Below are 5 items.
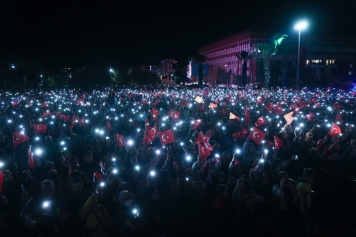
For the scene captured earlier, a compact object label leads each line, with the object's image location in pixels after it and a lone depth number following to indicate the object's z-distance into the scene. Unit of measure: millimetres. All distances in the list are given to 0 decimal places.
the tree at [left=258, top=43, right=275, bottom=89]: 49922
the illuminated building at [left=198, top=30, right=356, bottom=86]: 72750
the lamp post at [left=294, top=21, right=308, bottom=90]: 26562
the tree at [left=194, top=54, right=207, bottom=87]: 52531
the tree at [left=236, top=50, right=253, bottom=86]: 53219
